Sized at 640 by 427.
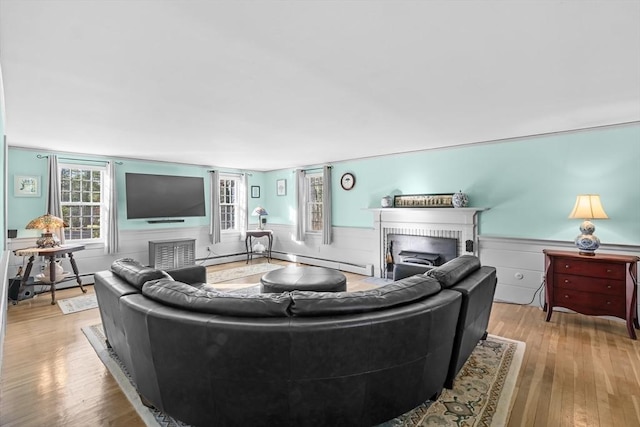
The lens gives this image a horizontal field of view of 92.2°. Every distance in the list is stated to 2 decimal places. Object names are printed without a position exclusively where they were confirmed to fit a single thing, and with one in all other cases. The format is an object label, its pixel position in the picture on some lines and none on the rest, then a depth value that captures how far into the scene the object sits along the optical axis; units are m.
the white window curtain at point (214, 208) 6.89
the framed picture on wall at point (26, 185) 4.64
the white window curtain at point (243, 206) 7.56
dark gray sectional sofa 1.59
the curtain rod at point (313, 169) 6.72
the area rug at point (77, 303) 4.02
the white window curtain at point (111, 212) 5.42
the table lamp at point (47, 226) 4.16
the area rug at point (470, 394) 1.92
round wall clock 6.14
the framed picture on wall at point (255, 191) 7.83
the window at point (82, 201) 5.26
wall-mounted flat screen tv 5.77
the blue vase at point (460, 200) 4.59
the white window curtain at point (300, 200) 6.96
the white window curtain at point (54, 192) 4.83
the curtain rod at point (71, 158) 4.86
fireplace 4.61
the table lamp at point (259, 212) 7.26
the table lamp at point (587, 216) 3.39
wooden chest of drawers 3.18
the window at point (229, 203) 7.39
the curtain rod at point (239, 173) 7.32
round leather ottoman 3.50
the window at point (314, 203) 6.96
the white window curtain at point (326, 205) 6.46
